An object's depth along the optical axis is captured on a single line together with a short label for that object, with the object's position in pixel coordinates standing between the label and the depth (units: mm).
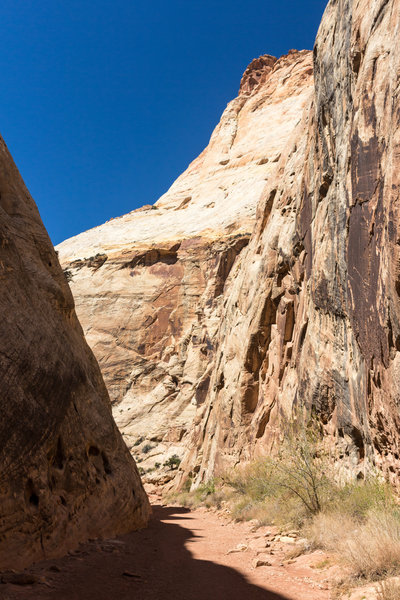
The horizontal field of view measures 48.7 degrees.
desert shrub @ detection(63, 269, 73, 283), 44806
